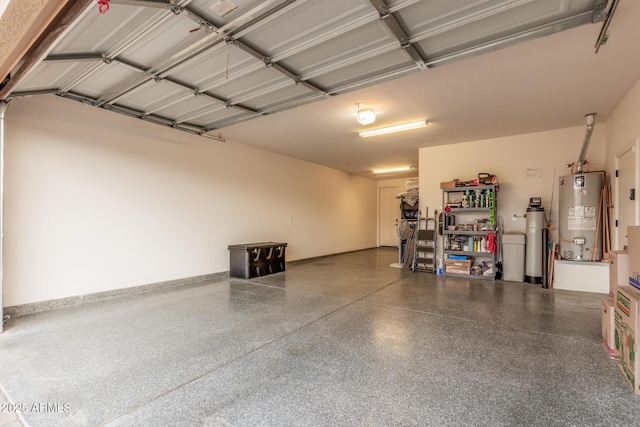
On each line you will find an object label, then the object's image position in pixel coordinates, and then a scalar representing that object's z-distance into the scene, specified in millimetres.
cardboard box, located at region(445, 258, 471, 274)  6137
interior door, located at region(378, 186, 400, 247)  12000
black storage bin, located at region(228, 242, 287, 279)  6023
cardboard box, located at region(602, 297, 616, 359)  2566
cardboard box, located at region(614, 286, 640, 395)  2055
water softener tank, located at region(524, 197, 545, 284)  5461
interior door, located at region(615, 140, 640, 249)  3781
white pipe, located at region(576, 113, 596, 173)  4873
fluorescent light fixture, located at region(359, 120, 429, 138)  5202
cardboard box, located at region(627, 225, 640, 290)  2270
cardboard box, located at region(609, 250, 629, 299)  2539
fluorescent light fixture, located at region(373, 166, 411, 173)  9602
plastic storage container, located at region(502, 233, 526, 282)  5629
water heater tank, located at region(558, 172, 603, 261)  4844
